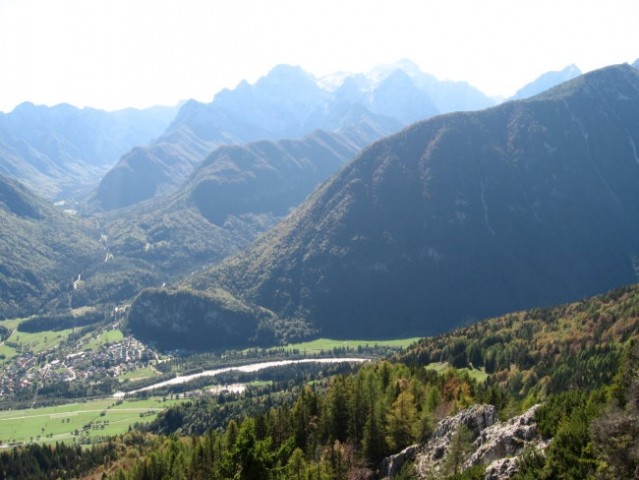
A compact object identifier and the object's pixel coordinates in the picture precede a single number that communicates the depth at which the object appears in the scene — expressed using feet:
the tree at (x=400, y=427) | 315.58
